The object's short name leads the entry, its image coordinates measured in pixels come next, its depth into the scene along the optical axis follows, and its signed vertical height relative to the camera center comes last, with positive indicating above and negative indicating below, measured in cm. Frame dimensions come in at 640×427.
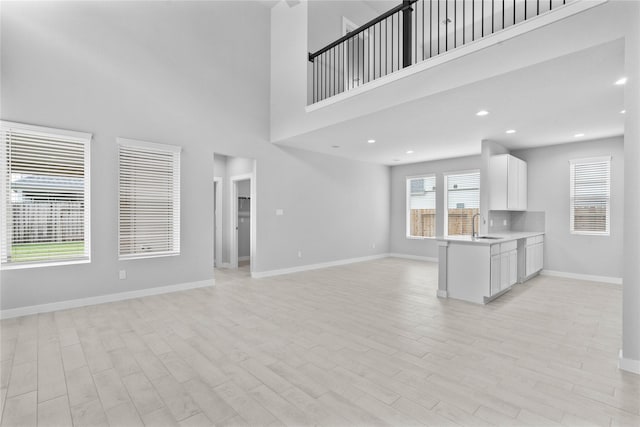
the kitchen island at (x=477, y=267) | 424 -83
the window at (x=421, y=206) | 823 +10
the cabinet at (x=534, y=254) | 552 -84
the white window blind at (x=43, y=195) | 365 +19
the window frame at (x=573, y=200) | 562 +21
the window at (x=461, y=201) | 751 +22
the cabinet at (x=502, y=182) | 577 +52
